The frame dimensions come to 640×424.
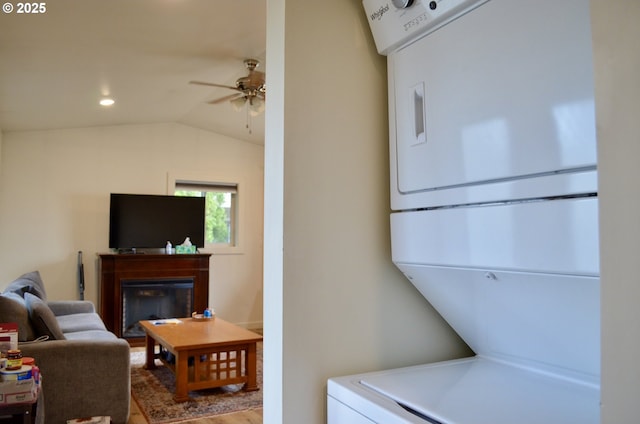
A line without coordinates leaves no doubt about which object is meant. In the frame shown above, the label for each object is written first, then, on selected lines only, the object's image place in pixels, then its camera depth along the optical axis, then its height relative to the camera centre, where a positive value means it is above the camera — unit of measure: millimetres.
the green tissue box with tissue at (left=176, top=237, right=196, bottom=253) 5742 -89
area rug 3195 -1175
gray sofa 2754 -753
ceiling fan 3706 +1197
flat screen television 5477 +234
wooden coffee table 3469 -861
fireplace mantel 5277 -368
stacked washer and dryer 819 +64
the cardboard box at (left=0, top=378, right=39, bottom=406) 1865 -597
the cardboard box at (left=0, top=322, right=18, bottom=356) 2047 -417
